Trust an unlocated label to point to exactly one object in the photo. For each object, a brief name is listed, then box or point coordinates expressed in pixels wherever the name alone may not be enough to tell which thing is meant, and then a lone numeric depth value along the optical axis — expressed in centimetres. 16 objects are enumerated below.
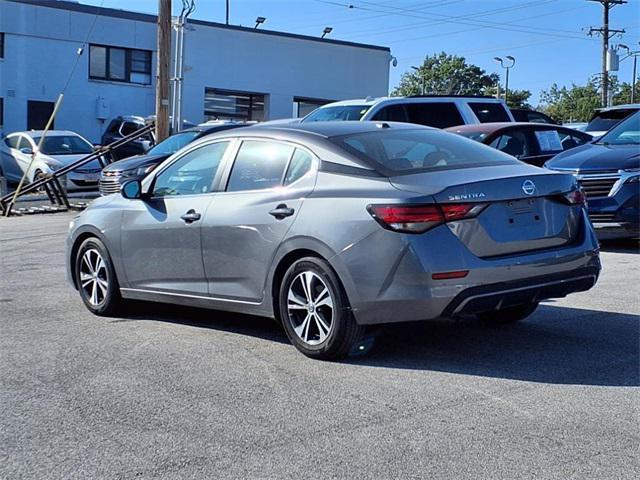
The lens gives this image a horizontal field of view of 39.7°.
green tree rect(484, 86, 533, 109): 8040
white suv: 1559
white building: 3472
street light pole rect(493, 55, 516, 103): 4657
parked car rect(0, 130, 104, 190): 2180
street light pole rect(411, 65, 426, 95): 7665
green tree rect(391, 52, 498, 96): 9031
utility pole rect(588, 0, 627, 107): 4809
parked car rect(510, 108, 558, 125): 1917
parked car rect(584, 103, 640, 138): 1638
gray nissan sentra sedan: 545
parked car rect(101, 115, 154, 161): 2502
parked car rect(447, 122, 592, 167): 1281
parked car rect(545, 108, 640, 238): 1054
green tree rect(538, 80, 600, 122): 7575
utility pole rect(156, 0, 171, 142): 1994
